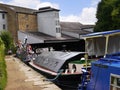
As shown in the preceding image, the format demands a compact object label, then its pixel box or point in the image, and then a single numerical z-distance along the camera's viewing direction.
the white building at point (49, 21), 26.22
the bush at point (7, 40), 21.50
